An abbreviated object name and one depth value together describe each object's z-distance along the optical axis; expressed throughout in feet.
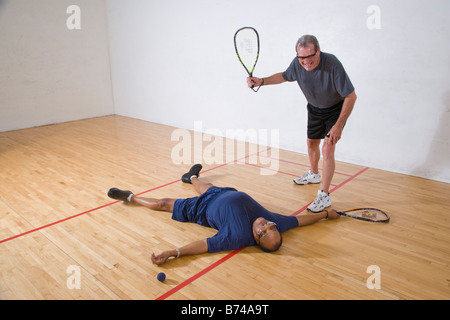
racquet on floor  8.04
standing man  7.65
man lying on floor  6.36
